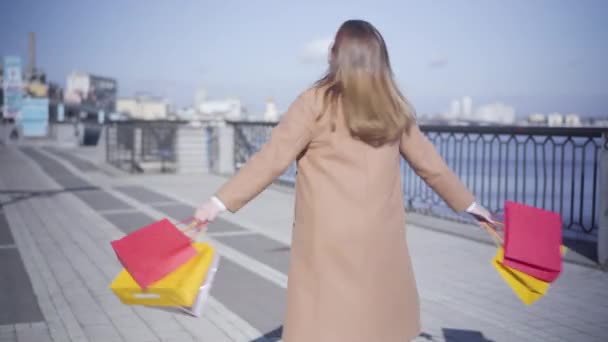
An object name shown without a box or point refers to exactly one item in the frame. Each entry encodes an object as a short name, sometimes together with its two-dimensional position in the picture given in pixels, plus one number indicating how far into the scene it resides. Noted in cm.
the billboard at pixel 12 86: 3762
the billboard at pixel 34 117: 3800
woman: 267
